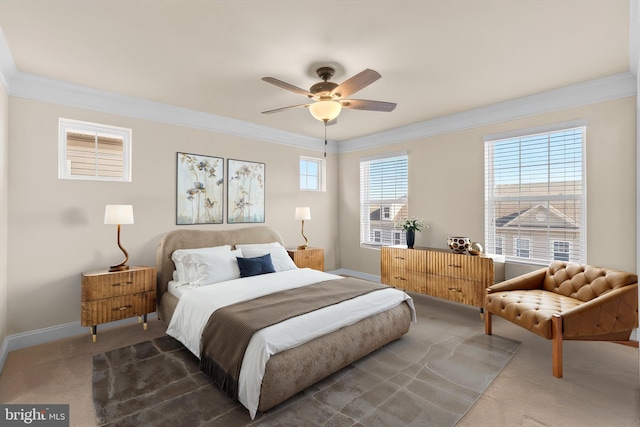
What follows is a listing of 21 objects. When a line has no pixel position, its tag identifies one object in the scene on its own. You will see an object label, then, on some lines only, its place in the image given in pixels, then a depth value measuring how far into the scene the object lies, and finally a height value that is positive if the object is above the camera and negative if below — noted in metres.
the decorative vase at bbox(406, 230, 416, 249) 4.71 -0.38
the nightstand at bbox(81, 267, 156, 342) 3.17 -0.92
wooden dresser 3.84 -0.83
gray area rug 2.06 -1.40
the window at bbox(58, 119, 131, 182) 3.40 +0.73
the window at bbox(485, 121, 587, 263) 3.53 +0.25
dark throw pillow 3.76 -0.68
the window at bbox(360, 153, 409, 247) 5.32 +0.30
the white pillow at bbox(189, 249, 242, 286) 3.48 -0.66
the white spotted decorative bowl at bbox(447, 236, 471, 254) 4.12 -0.41
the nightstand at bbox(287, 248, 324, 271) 4.91 -0.74
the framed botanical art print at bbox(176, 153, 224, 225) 4.19 +0.34
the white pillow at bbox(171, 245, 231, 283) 3.58 -0.63
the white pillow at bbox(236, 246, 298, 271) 4.12 -0.57
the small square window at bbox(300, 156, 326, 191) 5.78 +0.79
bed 2.12 -1.06
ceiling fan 2.61 +1.07
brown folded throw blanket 2.24 -0.87
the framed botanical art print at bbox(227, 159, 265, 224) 4.68 +0.35
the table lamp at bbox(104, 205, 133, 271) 3.28 -0.03
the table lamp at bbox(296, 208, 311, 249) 5.12 -0.01
